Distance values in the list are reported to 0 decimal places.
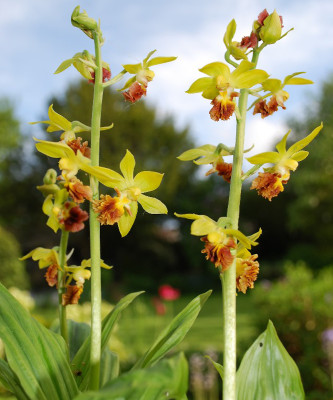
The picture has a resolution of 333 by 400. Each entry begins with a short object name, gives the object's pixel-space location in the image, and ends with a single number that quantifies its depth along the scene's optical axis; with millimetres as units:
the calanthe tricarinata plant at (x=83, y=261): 336
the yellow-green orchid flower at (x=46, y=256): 392
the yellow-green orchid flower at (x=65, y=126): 361
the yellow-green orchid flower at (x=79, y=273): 378
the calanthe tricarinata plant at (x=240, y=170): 329
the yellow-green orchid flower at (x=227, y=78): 342
